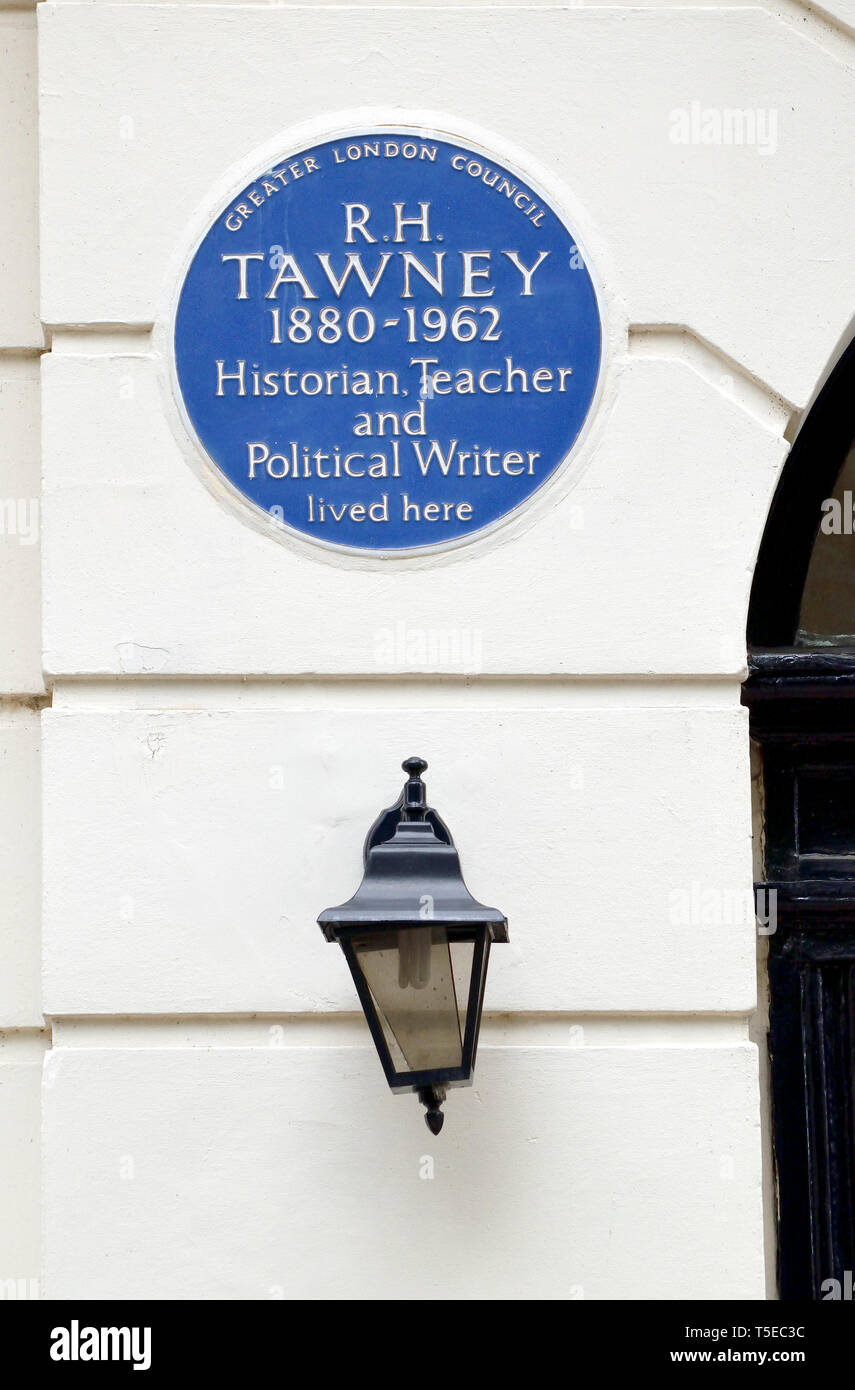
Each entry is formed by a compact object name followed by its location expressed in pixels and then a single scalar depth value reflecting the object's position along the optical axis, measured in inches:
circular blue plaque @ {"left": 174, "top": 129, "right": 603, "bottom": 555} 140.0
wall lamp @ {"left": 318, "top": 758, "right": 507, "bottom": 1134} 120.6
